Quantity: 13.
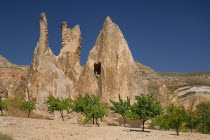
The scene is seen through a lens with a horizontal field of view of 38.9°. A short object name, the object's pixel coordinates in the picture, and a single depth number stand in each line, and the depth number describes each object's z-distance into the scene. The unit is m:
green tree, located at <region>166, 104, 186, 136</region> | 30.65
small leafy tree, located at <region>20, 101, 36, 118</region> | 37.16
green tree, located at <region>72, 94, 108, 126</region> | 34.41
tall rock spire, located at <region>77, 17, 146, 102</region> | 44.17
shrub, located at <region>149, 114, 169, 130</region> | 32.77
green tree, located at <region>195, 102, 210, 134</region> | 42.08
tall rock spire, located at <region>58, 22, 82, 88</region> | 48.94
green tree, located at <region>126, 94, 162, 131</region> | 30.38
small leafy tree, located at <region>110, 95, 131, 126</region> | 38.83
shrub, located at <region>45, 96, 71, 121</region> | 37.13
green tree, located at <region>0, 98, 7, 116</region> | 36.87
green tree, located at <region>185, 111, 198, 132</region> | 40.53
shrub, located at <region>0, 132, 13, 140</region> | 20.94
